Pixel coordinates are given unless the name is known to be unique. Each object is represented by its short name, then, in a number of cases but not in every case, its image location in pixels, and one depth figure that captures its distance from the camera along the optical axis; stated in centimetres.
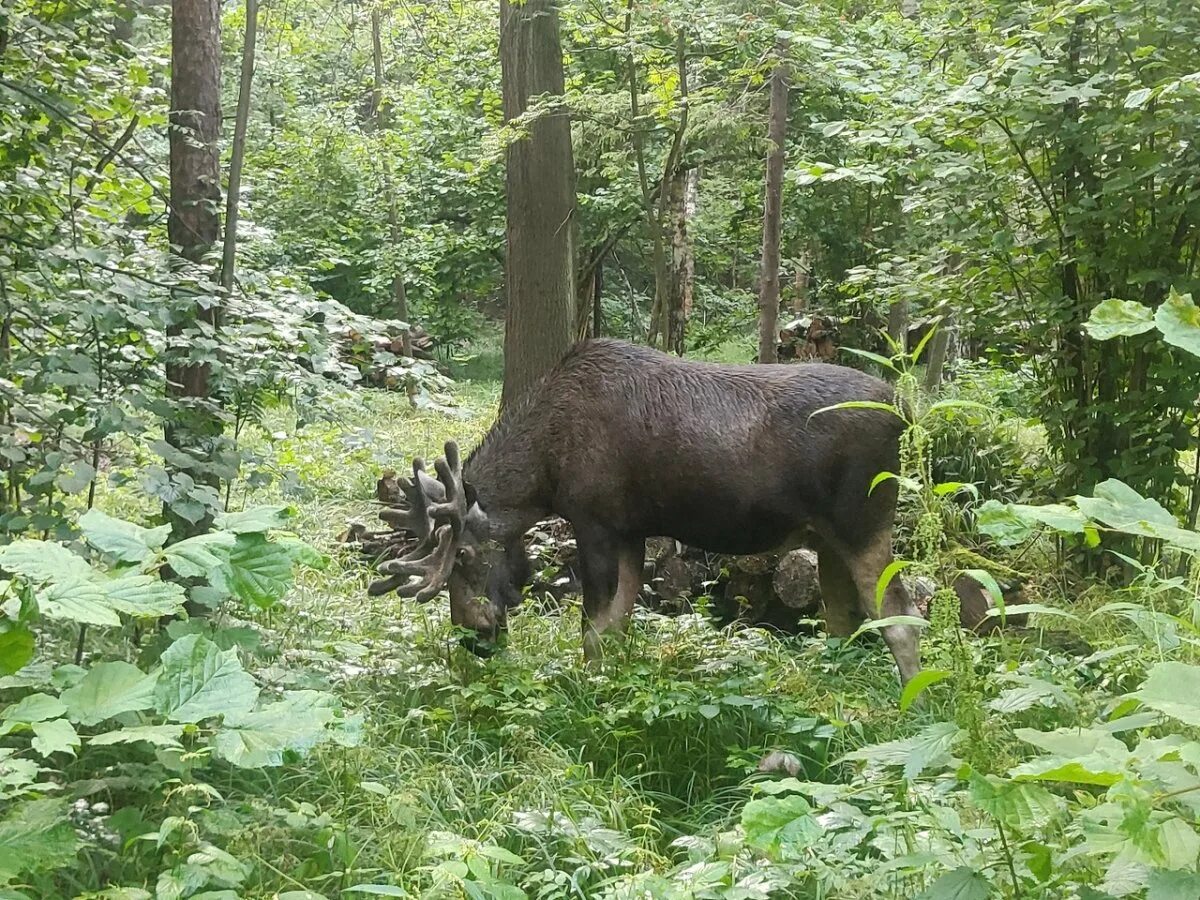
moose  545
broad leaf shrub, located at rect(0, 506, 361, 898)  223
